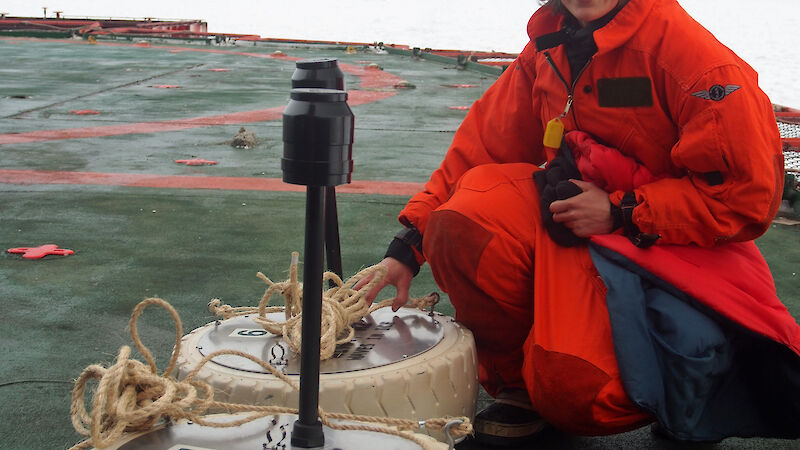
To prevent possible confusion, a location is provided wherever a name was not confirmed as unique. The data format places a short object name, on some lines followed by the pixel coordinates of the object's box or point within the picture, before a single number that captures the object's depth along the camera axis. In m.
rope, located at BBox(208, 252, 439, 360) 1.58
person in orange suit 1.56
